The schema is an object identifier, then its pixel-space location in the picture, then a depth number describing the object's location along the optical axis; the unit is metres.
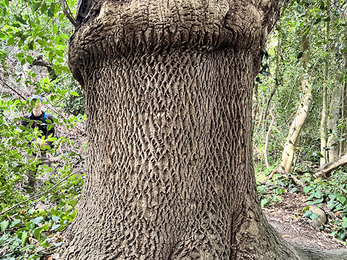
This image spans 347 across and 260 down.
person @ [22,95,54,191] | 3.59
